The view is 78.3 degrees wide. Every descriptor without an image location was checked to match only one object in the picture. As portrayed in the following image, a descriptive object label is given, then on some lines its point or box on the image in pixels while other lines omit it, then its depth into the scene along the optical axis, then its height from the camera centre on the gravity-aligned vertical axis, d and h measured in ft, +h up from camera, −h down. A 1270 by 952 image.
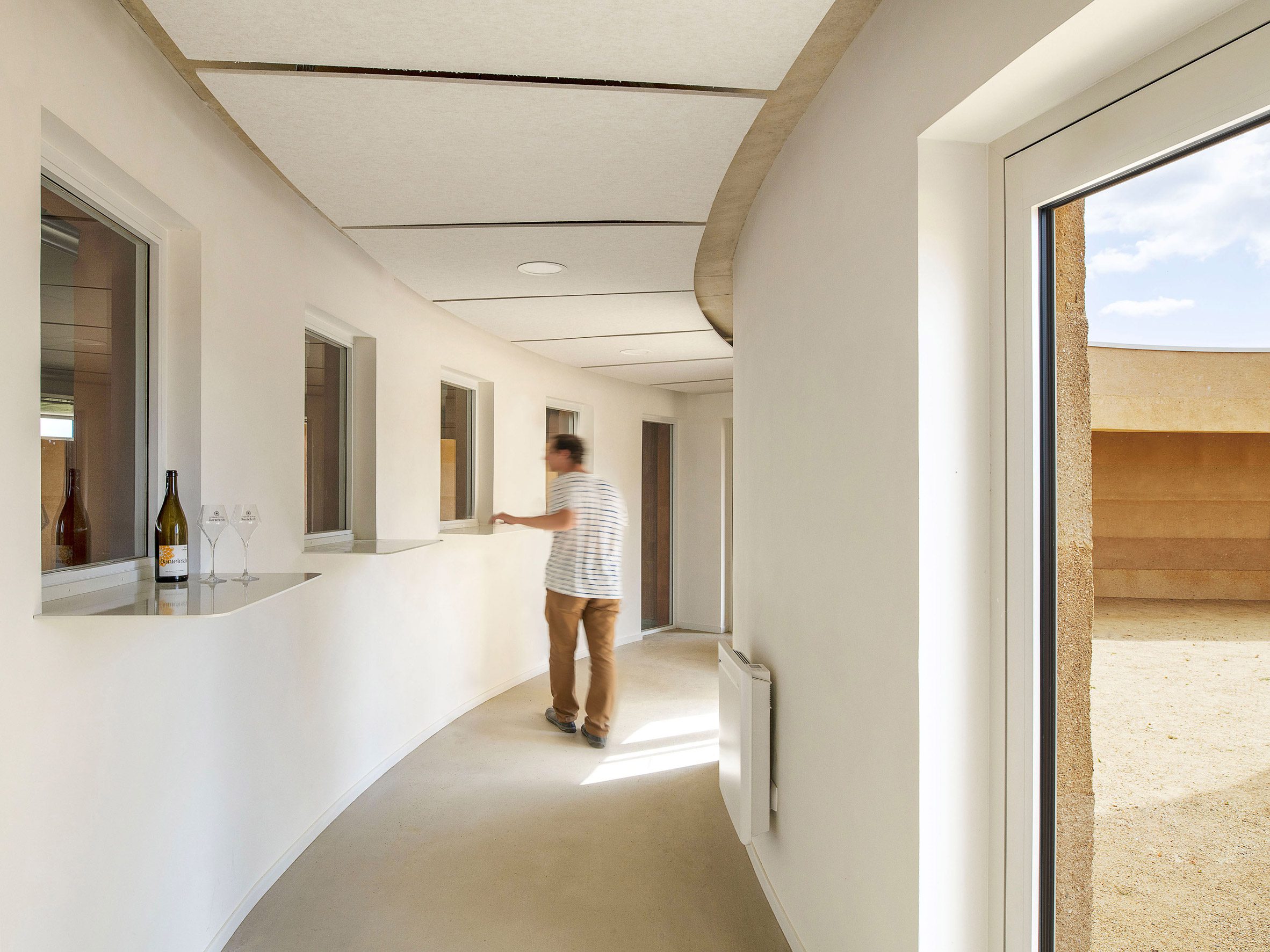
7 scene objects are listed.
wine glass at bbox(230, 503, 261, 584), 6.72 -0.32
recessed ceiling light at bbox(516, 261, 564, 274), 10.52 +2.92
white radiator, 7.91 -2.73
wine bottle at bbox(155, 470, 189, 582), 6.07 -0.48
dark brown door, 24.30 -1.44
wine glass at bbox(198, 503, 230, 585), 6.39 -0.31
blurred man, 13.70 -1.66
